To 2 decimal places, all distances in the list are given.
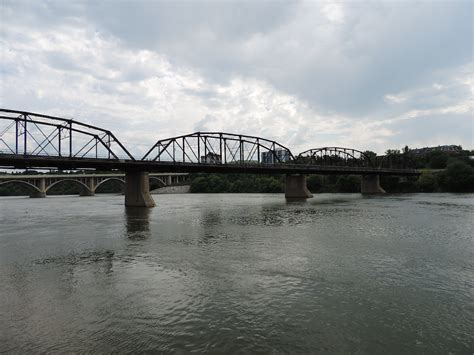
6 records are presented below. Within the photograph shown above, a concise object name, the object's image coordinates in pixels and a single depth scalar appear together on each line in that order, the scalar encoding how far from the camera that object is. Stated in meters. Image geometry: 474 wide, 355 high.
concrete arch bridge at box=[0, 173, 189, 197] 133.61
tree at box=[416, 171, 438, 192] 129.00
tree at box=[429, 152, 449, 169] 164.82
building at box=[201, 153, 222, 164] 93.50
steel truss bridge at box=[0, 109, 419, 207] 59.69
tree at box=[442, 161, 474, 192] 114.19
